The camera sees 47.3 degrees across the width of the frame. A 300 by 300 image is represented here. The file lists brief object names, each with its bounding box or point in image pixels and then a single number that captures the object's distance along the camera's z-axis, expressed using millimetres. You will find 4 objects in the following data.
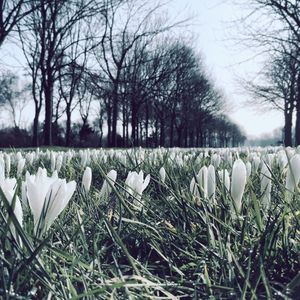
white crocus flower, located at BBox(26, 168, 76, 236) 258
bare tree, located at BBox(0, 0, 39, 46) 12375
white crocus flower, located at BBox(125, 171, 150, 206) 401
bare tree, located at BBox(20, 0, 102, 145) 16696
